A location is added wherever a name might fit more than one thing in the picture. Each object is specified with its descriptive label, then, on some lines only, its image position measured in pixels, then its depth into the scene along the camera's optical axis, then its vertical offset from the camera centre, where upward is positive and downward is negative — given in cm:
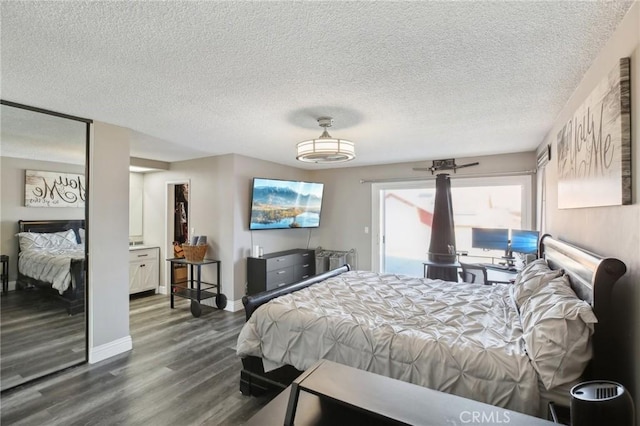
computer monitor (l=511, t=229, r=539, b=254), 361 -32
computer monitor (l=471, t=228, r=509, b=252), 412 -33
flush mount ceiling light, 277 +62
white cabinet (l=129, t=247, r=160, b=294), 506 -96
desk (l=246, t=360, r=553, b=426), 94 -64
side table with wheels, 434 -120
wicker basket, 452 -57
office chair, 423 -84
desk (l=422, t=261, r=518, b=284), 388 -82
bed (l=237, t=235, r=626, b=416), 146 -76
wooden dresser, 466 -90
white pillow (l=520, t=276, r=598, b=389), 144 -63
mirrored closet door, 255 -26
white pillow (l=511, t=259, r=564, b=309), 216 -49
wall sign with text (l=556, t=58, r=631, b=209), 135 +38
